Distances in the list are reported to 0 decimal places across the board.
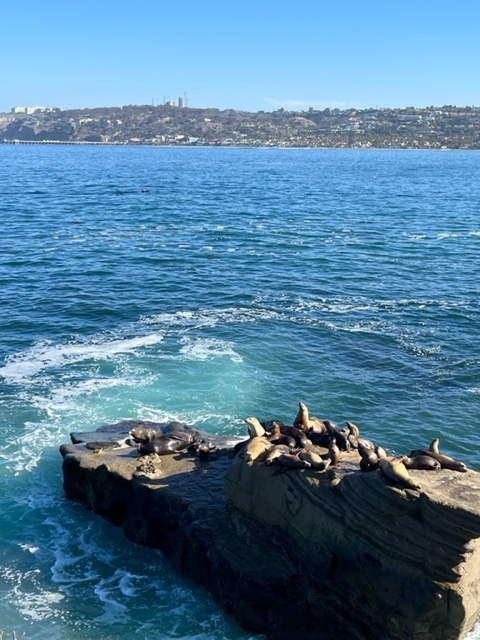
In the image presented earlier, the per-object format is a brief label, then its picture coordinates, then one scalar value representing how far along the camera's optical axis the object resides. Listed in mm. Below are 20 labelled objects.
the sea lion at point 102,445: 24938
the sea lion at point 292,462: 19000
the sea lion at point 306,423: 22375
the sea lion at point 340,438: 21391
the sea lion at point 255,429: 21344
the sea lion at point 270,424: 22269
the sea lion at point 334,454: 19359
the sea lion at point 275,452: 19473
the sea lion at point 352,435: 21750
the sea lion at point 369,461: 18531
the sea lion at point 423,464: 18328
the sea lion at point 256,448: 19869
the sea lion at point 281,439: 20953
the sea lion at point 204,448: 23469
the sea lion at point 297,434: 21016
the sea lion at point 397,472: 16906
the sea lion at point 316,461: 18797
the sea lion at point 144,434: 25062
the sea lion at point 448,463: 18438
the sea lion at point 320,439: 21984
